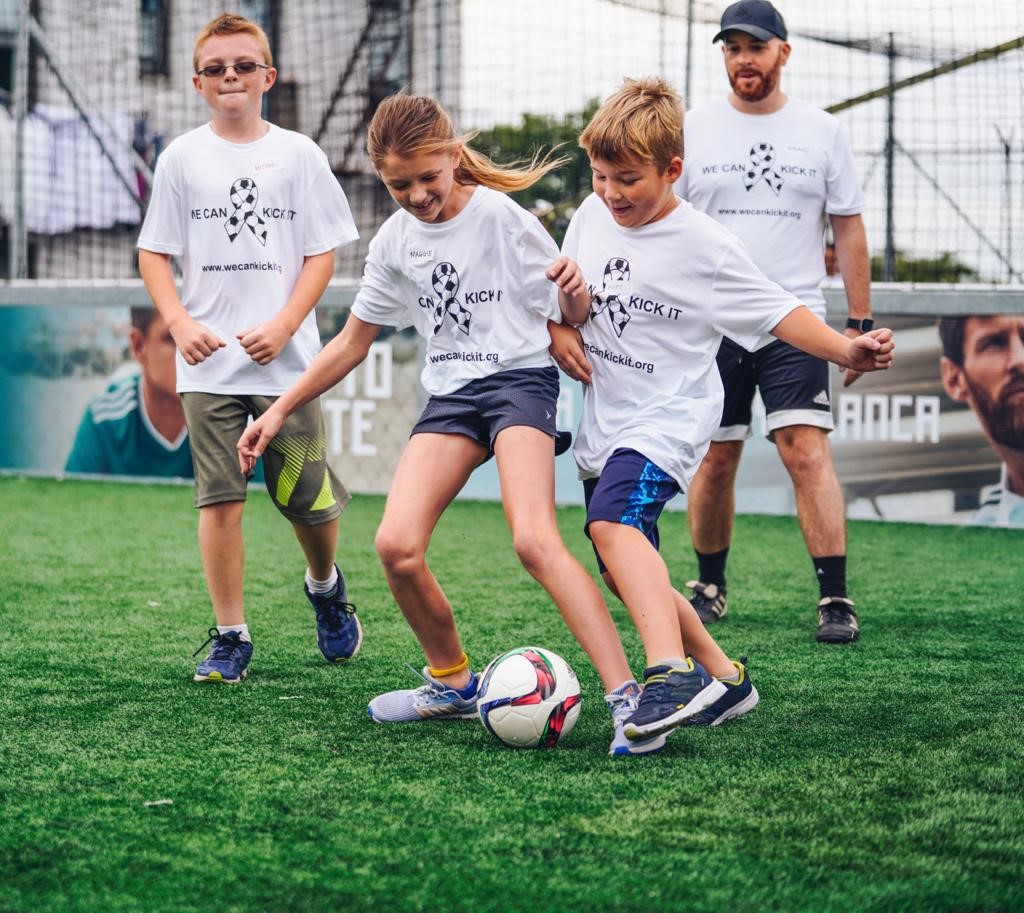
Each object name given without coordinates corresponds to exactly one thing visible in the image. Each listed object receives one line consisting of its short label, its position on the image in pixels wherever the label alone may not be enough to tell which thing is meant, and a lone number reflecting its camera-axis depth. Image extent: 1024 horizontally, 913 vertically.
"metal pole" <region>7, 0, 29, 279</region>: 9.13
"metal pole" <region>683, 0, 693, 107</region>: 7.70
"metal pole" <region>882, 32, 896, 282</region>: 7.26
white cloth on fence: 9.77
